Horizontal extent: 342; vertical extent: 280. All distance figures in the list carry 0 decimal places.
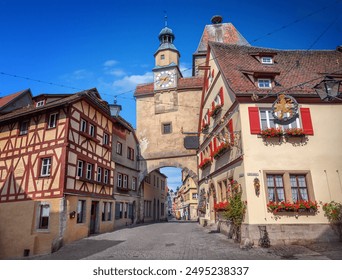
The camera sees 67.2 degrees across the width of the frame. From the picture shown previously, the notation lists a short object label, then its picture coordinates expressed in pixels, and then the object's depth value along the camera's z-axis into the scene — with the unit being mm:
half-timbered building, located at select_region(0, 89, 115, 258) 14430
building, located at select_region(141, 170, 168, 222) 31164
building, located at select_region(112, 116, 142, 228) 23141
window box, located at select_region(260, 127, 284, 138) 11742
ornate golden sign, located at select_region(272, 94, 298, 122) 11587
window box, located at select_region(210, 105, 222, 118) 15506
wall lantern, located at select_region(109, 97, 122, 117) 16109
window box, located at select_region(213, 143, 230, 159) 13689
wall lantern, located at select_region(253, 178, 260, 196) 11211
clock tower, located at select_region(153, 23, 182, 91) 29906
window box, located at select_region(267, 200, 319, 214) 10883
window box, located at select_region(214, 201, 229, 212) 13614
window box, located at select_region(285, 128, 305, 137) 11773
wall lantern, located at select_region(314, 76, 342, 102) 9538
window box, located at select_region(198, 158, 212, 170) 18839
